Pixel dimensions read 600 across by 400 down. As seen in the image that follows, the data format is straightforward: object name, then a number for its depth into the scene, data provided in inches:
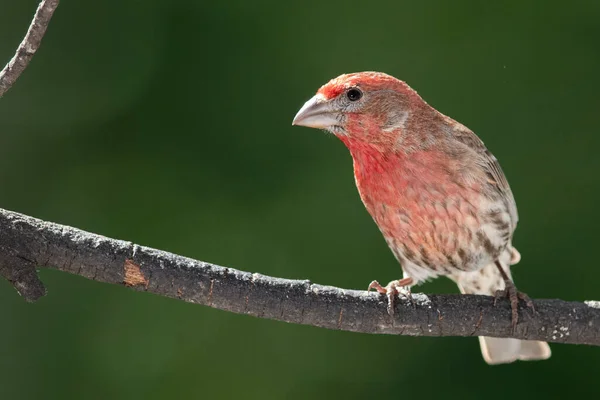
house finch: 218.2
